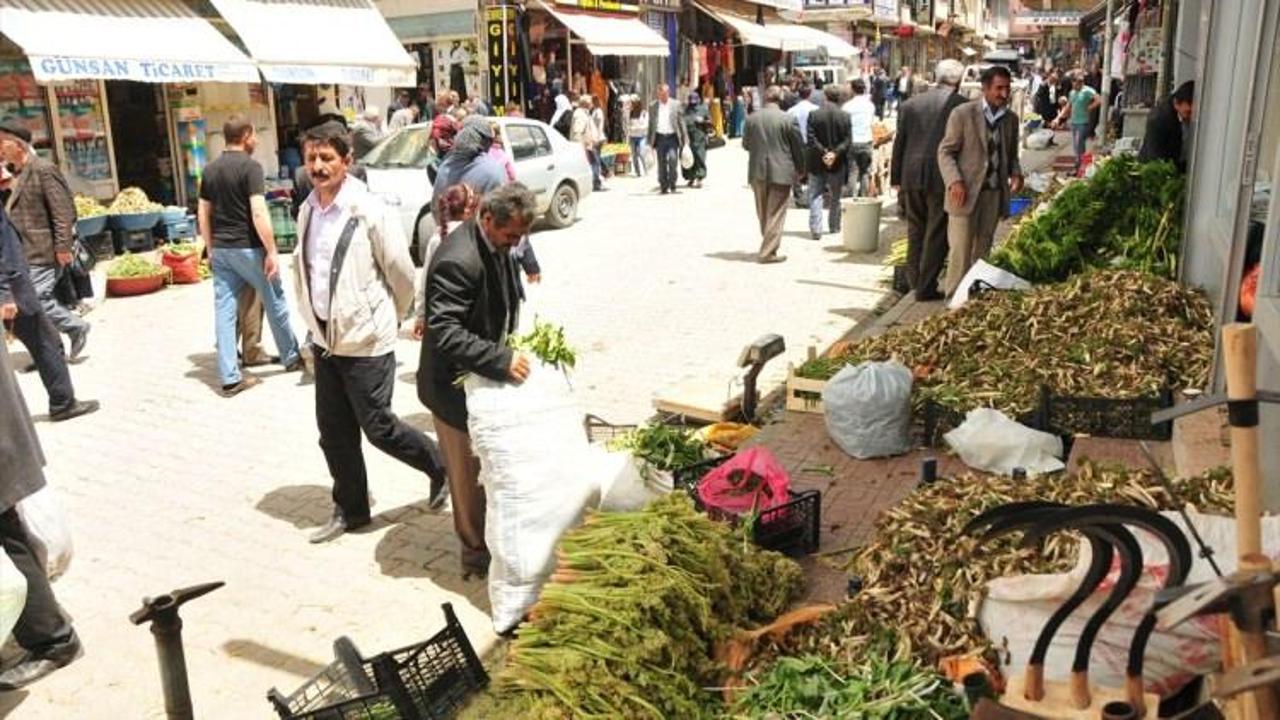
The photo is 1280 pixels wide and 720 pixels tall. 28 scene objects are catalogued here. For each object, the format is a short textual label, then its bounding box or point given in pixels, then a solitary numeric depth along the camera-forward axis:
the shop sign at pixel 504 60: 22.67
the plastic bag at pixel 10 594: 3.90
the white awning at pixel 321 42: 15.62
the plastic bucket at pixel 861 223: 12.91
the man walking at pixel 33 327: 6.61
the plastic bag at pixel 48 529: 4.27
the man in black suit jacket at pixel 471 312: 4.39
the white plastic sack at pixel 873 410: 5.83
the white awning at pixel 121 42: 12.53
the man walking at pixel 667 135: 19.19
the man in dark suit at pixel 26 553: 4.12
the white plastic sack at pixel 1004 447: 5.31
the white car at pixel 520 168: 13.09
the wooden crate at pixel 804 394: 6.71
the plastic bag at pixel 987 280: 7.68
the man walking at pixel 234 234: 7.95
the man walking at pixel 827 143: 13.60
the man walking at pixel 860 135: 15.45
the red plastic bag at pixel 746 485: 4.60
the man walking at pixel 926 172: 9.26
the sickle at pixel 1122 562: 2.30
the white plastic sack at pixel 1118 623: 2.95
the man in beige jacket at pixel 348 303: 5.22
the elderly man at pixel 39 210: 8.26
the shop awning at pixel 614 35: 24.25
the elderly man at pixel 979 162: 8.68
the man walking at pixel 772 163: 12.33
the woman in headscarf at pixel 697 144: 20.42
